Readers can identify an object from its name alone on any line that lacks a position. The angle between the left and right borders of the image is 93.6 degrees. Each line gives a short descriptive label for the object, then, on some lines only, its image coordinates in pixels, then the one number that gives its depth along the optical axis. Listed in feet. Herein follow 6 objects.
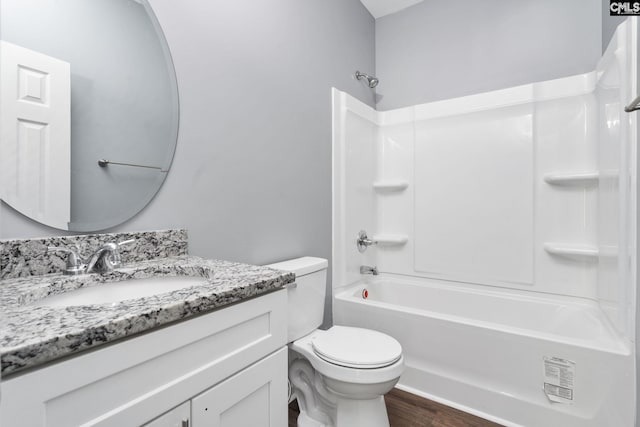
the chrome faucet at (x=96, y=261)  2.89
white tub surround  4.53
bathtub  4.33
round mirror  2.72
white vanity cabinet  1.56
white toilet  4.06
